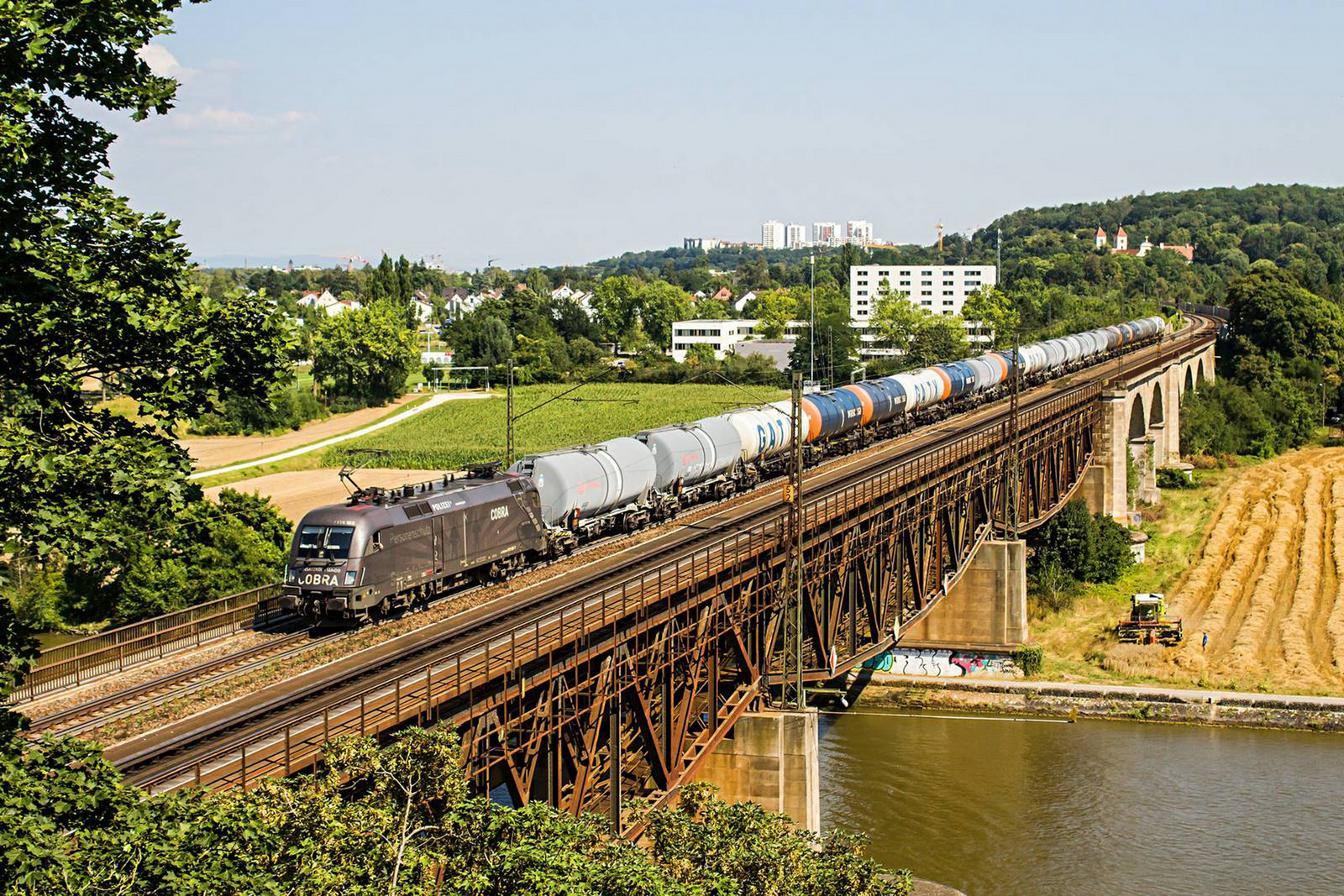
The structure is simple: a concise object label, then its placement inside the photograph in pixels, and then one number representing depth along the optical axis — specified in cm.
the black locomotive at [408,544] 3203
